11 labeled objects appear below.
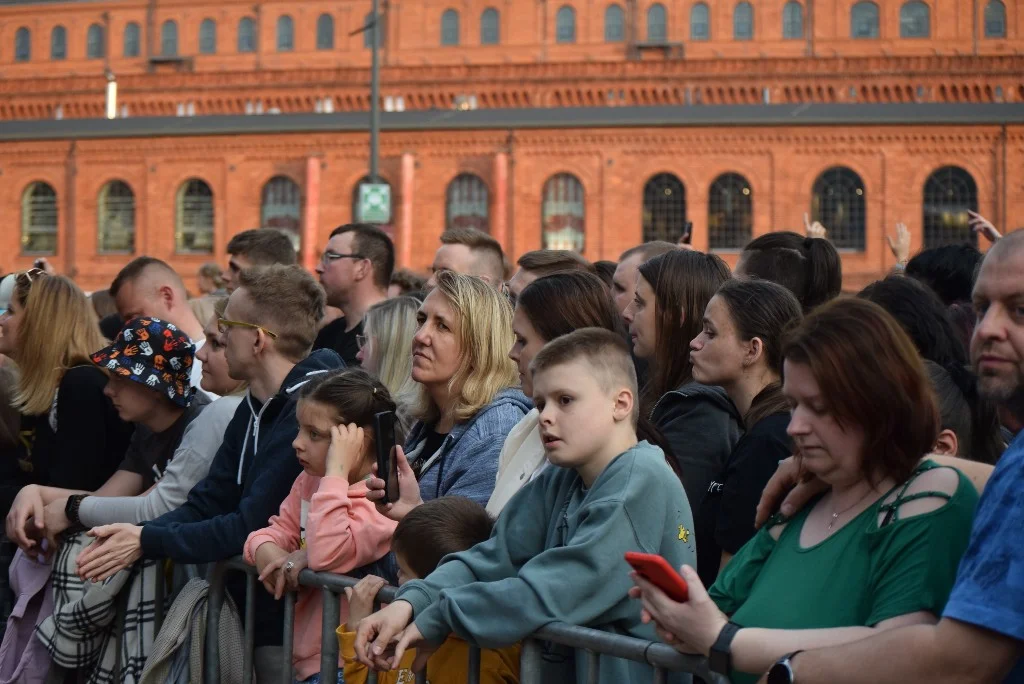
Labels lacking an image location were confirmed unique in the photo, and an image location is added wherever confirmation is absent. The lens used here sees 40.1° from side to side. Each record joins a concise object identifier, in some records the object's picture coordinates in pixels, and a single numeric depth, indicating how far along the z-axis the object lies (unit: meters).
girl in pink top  5.05
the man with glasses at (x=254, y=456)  5.66
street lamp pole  27.83
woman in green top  3.16
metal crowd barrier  3.59
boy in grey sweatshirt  3.91
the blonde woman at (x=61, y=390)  6.79
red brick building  41.06
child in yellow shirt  4.47
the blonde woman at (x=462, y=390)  5.20
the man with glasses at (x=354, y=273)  8.27
